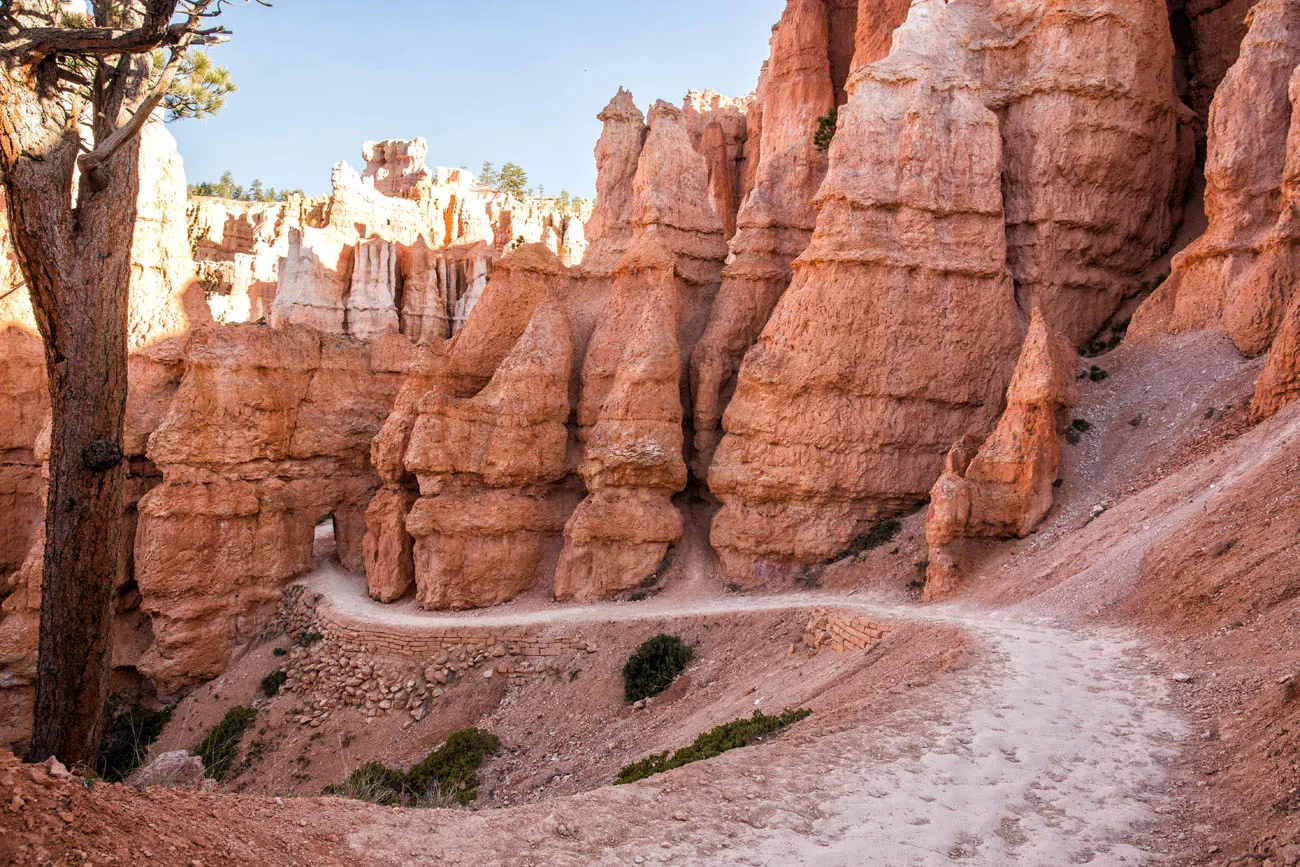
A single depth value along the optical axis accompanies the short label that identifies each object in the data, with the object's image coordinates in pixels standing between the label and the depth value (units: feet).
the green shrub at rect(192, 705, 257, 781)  68.90
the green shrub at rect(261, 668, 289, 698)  77.71
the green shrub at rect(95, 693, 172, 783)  75.15
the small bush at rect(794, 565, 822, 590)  74.13
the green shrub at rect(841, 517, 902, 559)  74.33
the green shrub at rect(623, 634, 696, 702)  62.85
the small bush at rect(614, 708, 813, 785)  39.17
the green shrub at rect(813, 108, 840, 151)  103.45
